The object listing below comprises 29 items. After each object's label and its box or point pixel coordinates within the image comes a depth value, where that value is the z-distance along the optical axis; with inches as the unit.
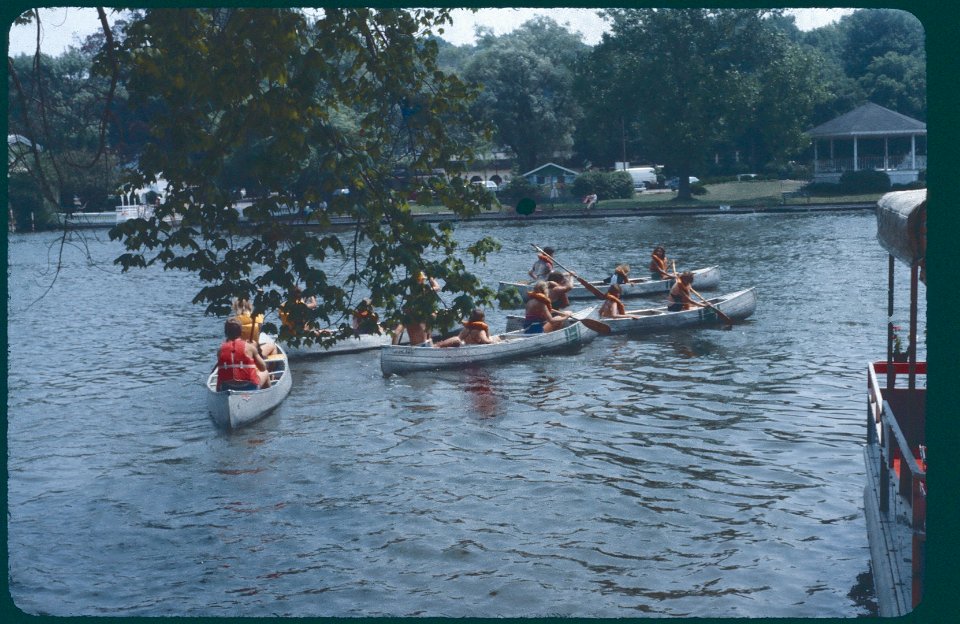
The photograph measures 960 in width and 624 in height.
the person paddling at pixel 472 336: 886.4
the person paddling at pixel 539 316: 942.4
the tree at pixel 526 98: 3245.6
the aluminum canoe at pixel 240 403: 699.4
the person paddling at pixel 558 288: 1031.0
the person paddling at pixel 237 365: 706.8
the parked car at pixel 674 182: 3243.1
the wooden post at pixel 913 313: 335.6
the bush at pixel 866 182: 2564.0
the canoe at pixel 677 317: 1012.5
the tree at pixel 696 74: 2632.9
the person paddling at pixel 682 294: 1031.0
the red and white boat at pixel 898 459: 292.4
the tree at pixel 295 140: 391.5
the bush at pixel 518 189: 2913.4
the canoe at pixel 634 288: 1250.6
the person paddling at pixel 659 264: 1256.8
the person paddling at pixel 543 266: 1173.1
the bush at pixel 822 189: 2618.1
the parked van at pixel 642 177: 3339.1
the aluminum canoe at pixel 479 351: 859.4
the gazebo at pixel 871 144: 2632.9
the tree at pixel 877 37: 3265.3
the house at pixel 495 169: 3772.1
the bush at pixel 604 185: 2982.3
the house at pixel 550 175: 3196.4
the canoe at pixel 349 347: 944.9
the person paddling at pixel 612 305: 1017.5
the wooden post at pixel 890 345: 405.1
